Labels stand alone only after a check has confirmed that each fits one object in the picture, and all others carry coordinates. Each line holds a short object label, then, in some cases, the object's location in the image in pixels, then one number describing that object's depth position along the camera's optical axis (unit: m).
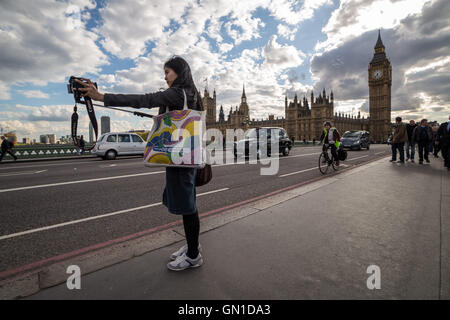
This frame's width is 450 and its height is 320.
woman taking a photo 1.88
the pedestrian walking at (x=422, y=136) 9.77
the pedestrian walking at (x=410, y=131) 10.77
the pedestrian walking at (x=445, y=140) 8.14
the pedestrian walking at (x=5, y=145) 13.15
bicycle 7.98
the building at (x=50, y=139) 53.61
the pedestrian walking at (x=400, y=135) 9.77
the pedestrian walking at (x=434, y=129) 15.32
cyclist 8.34
